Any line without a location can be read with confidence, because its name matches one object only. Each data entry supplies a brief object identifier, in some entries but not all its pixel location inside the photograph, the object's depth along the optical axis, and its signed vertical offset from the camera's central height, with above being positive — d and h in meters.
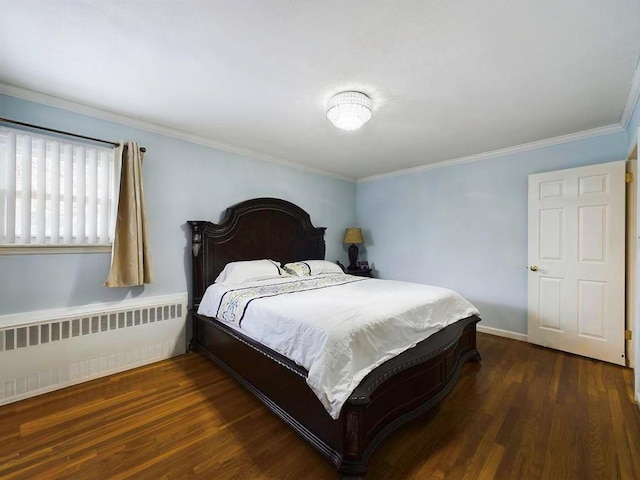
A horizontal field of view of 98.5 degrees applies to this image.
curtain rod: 1.99 +0.85
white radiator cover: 2.04 -0.88
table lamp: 4.54 +0.01
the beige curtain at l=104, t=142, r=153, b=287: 2.45 +0.13
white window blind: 2.06 +0.39
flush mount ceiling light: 2.09 +1.02
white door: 2.61 -0.17
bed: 1.41 -0.90
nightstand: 4.41 -0.49
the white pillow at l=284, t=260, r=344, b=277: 3.45 -0.35
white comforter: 1.48 -0.56
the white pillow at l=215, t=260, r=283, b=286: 2.90 -0.35
